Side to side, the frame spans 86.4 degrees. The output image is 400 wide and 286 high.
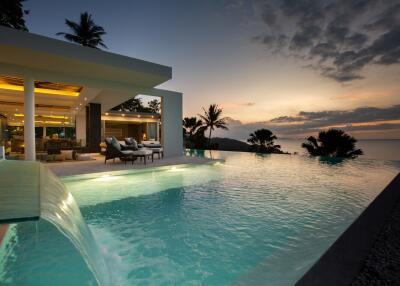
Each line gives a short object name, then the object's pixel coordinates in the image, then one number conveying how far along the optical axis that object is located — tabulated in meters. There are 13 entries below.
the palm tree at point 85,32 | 21.09
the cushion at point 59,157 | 9.31
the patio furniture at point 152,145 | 11.77
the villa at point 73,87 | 6.07
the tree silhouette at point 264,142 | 19.38
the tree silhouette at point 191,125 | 24.50
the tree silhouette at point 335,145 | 13.27
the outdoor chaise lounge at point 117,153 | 8.41
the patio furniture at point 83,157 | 9.95
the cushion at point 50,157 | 9.20
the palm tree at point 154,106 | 35.88
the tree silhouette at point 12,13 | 16.61
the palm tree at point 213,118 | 24.53
